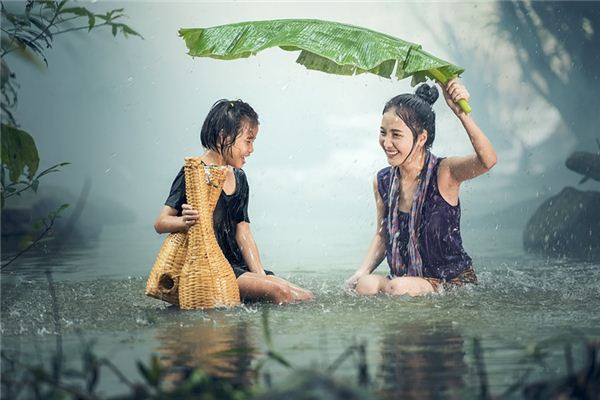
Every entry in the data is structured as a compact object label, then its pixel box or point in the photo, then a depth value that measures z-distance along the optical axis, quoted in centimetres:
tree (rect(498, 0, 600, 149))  1526
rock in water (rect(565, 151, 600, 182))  1357
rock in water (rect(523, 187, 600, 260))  1279
